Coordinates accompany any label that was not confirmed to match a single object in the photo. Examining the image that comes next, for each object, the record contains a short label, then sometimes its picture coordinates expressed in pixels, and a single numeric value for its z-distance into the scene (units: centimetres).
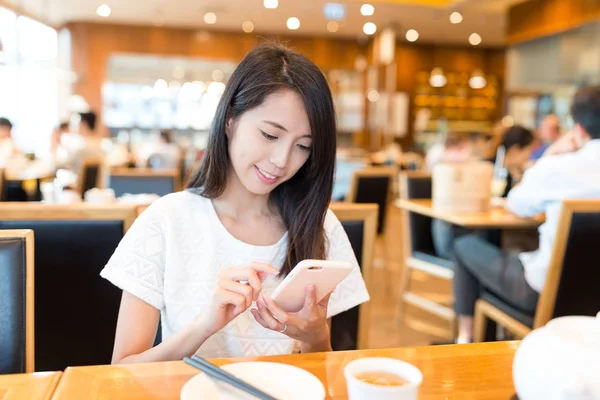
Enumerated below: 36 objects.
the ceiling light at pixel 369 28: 1063
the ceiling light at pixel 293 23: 1039
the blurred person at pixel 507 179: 331
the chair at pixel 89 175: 477
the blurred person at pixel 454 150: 575
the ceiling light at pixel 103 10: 981
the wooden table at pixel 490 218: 266
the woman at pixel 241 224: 120
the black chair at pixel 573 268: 196
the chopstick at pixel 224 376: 72
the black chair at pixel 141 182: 331
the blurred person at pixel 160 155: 706
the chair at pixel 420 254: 346
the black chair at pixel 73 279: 159
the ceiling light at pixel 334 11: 904
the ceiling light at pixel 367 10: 908
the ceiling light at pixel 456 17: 952
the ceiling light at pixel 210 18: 1023
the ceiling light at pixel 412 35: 1136
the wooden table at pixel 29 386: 79
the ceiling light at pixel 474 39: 1169
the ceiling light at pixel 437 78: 1294
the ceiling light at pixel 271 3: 879
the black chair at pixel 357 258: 173
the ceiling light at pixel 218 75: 1223
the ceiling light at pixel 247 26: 1096
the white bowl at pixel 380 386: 65
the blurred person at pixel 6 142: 544
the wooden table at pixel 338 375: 82
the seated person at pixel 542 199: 230
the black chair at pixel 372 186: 411
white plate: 74
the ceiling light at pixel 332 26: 1073
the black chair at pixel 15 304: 108
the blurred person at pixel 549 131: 592
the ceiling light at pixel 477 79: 1315
